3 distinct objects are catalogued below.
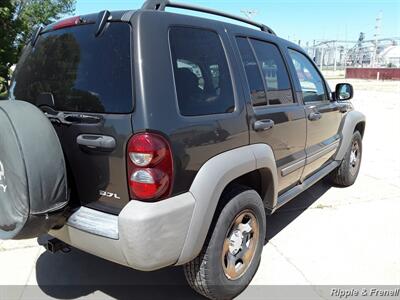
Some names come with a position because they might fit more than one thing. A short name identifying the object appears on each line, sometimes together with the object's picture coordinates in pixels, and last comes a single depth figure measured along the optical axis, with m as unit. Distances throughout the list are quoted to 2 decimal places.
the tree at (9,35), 10.44
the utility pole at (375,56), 71.89
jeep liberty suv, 2.16
